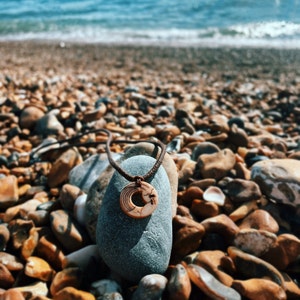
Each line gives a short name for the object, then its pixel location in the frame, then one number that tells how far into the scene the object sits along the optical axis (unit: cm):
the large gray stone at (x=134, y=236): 26
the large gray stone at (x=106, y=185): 32
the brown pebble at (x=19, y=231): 32
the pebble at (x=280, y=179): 35
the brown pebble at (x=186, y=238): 30
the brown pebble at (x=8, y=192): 39
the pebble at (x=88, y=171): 39
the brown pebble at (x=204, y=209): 35
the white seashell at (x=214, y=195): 36
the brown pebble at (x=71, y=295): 25
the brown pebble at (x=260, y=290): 25
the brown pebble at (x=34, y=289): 26
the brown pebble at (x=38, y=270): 28
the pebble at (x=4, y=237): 32
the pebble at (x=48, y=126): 57
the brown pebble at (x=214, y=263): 27
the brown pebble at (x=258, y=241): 29
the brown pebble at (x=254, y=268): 27
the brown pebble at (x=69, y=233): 32
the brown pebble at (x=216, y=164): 41
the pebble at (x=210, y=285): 24
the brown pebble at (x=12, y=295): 24
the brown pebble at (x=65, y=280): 27
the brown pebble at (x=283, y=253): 29
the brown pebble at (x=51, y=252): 30
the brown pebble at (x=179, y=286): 25
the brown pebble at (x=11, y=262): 29
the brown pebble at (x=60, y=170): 43
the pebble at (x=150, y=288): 25
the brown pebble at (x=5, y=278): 28
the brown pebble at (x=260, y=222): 32
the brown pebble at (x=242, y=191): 36
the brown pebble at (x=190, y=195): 36
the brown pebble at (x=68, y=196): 36
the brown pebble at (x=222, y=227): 32
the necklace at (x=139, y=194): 25
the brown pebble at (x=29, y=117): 59
